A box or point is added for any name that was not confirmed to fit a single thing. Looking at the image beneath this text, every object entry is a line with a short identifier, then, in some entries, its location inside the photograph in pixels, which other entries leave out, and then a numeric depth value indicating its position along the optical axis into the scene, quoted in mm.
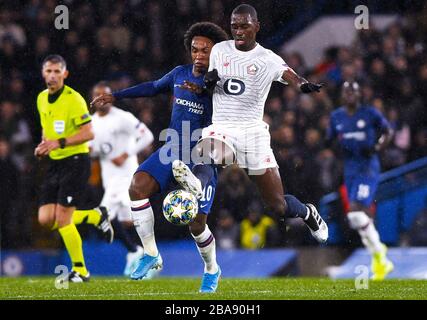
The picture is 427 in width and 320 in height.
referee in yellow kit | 23500
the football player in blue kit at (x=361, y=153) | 26547
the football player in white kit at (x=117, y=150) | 27234
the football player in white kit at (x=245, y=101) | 18750
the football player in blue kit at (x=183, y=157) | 18953
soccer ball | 17984
